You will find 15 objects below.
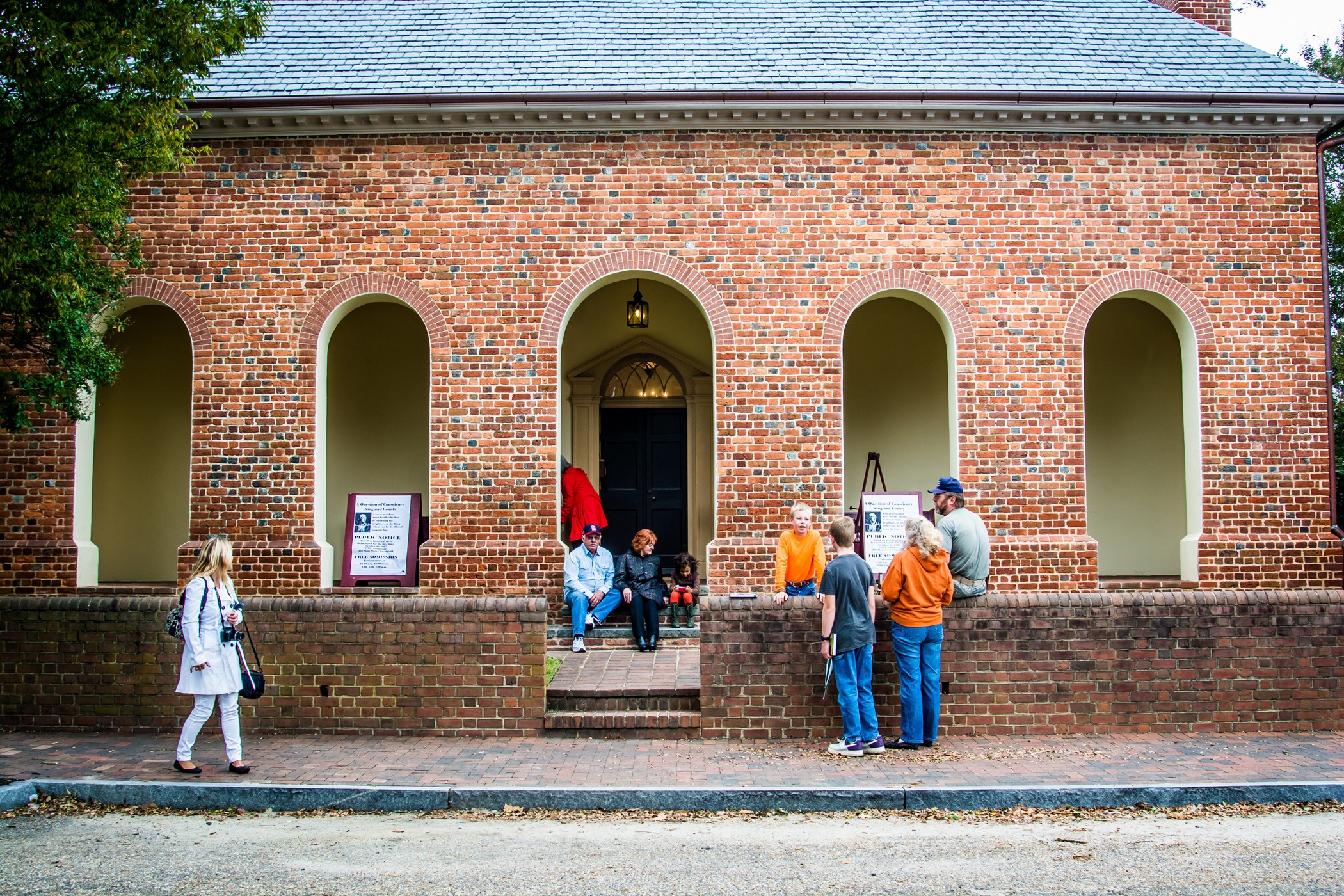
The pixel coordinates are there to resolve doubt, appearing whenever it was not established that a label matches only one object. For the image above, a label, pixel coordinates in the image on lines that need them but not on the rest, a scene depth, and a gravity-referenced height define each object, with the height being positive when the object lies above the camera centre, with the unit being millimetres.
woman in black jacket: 9625 -782
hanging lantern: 11984 +2630
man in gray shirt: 7555 -334
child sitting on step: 10180 -839
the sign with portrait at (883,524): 10289 -139
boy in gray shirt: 7016 -924
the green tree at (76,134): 6656 +2874
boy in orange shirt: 8438 -448
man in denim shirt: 9602 -794
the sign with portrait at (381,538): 10617 -300
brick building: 10078 +2705
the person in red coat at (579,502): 11023 +120
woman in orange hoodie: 7090 -817
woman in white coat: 6500 -1029
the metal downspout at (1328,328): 10195 +2066
